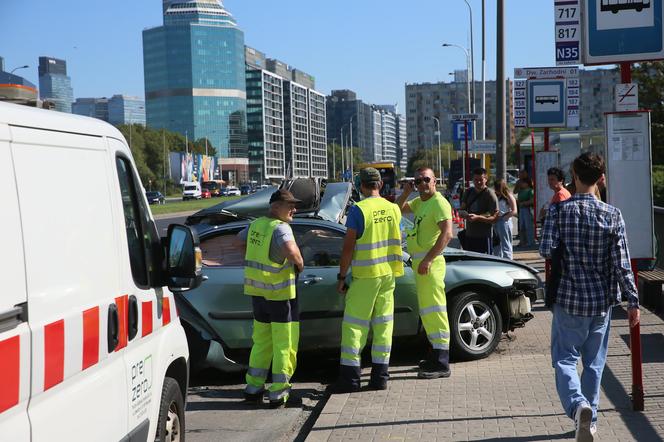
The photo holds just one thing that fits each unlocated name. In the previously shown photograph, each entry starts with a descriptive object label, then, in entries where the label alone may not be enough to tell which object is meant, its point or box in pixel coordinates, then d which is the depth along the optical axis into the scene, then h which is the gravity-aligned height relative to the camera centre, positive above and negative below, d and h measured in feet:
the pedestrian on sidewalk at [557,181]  35.12 -0.63
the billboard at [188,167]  363.97 +3.17
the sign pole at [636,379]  19.83 -4.90
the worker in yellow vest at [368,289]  23.57 -3.21
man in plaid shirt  17.26 -2.28
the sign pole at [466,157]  83.88 +1.03
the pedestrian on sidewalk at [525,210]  63.98 -3.30
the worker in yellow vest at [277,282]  22.56 -2.84
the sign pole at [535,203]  53.96 -2.38
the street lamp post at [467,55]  168.00 +21.83
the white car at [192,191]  301.22 -5.86
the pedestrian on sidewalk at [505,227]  44.60 -3.13
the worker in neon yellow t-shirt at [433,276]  24.79 -3.05
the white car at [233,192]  373.40 -7.91
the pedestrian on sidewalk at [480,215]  38.78 -2.12
